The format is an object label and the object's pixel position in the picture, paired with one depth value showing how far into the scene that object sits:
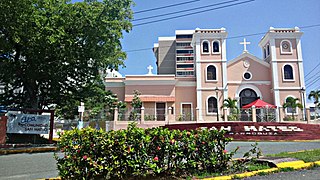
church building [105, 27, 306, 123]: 27.73
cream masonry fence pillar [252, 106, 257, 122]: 19.72
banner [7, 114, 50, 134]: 13.18
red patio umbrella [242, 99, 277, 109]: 22.41
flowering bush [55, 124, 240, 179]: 5.29
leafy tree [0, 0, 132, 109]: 12.23
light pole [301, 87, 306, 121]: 26.84
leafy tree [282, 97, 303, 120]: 22.48
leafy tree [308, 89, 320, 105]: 27.58
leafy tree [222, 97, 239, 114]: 24.60
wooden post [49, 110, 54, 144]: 14.35
